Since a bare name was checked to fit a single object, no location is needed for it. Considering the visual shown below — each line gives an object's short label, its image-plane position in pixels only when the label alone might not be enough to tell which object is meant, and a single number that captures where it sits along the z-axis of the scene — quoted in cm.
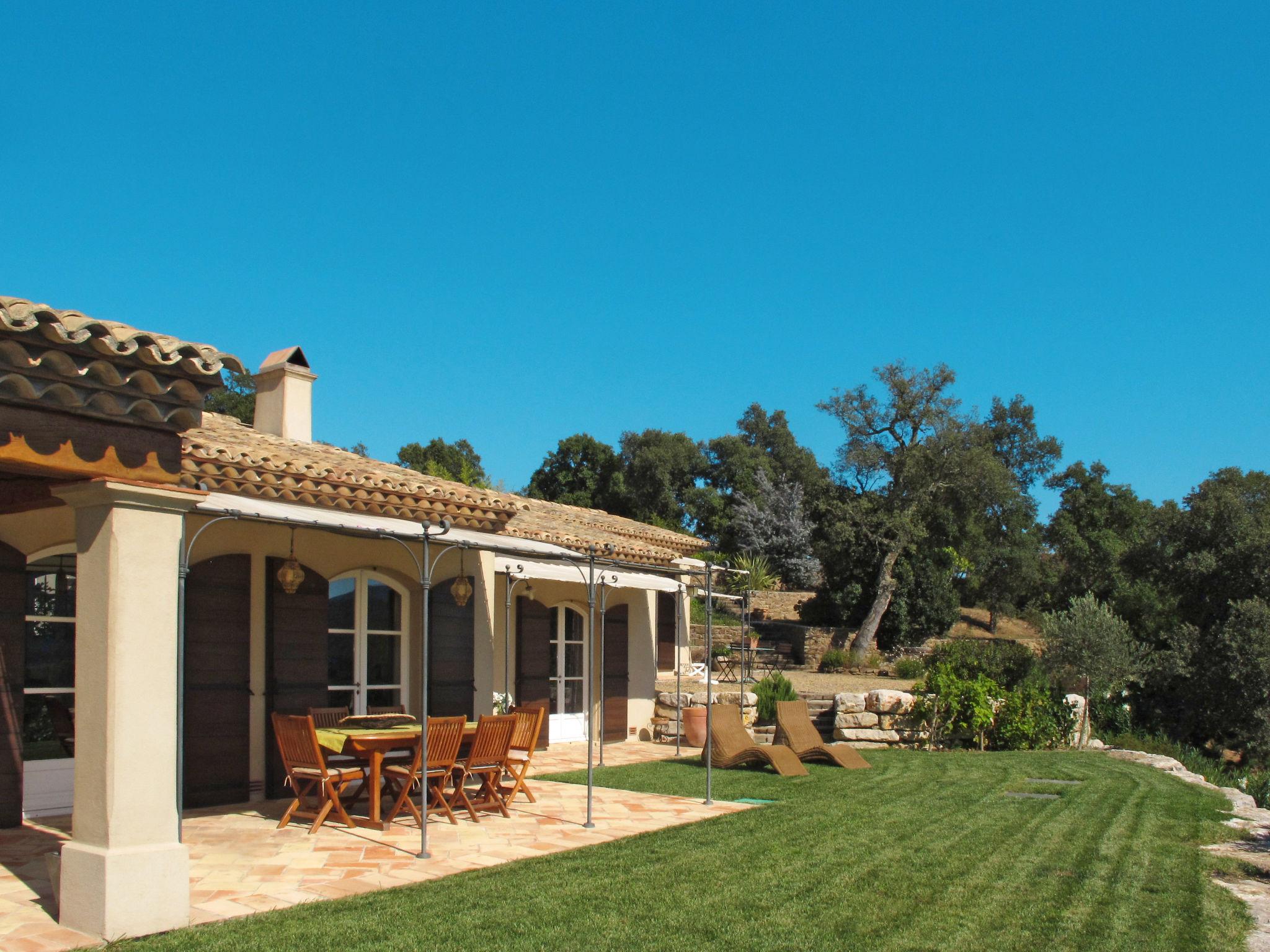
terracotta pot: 1681
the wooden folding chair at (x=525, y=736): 1041
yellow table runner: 898
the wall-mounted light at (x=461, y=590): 1230
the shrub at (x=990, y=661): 1845
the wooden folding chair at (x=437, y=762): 900
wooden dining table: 894
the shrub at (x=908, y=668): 2628
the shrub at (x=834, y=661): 2850
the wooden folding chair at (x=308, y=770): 880
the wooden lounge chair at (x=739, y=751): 1303
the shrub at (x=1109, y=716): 2134
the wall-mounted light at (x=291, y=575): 1014
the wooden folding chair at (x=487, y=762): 962
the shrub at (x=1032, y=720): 1720
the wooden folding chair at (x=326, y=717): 1049
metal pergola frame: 632
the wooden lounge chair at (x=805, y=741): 1409
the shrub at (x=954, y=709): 1708
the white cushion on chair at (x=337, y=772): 894
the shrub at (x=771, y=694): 1780
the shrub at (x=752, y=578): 3425
